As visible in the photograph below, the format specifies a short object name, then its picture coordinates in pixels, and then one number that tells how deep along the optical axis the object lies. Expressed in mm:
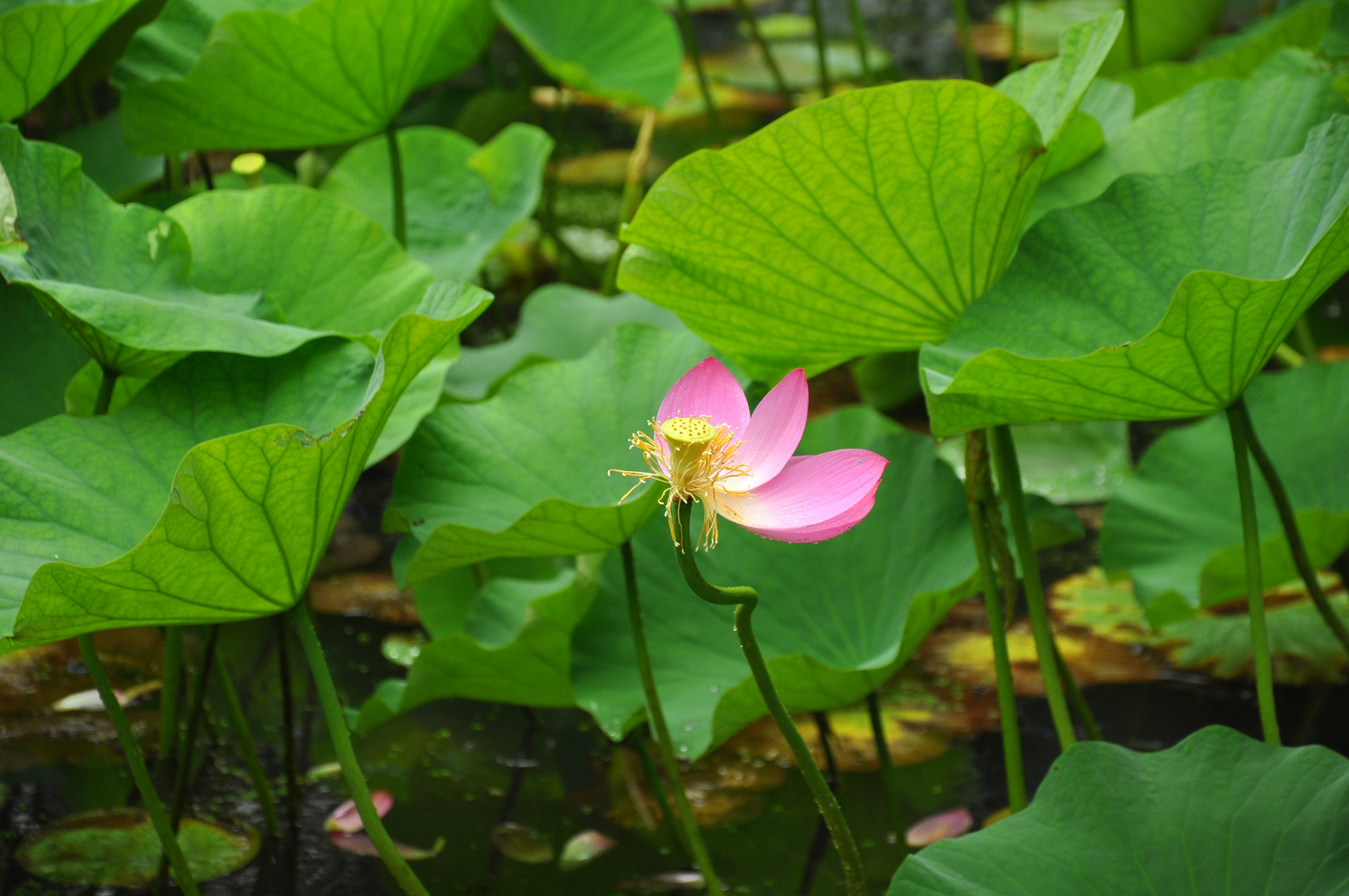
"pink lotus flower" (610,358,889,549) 3021
